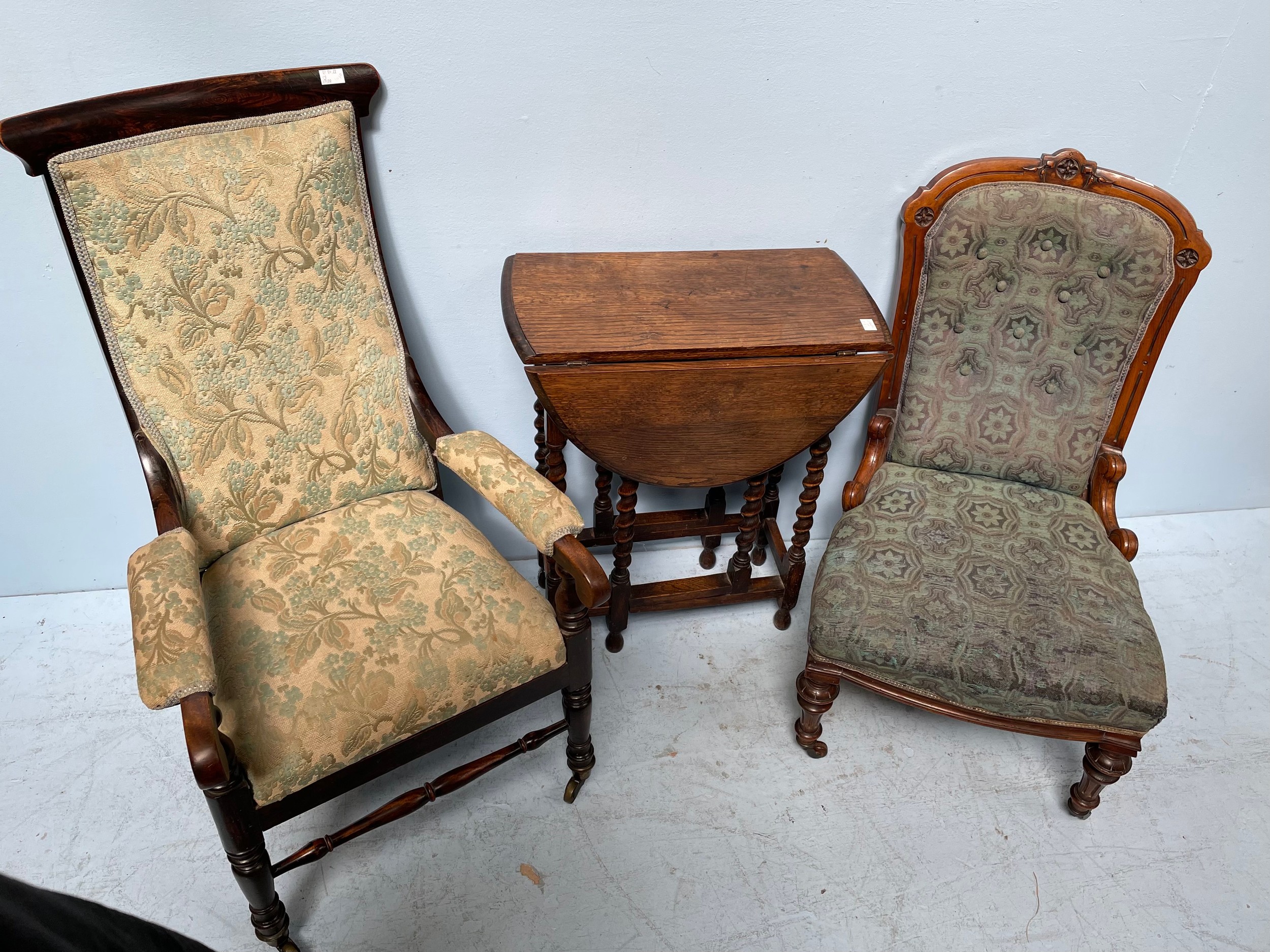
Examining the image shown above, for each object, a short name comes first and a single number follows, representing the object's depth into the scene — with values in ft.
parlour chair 5.08
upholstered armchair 4.15
